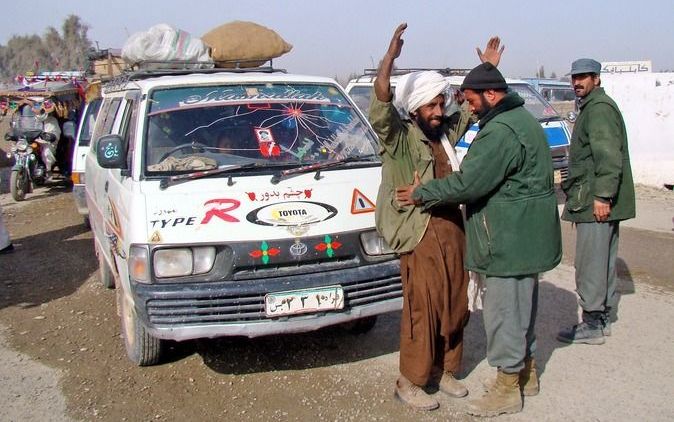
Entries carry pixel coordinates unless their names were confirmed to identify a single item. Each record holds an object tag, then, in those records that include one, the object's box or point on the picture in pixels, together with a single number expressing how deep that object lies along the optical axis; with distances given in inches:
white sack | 206.5
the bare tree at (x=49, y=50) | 1923.0
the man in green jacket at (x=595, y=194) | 165.0
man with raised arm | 135.6
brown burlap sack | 223.3
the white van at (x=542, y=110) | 389.1
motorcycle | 476.7
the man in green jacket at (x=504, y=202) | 126.5
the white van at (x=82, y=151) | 333.4
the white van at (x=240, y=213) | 142.3
